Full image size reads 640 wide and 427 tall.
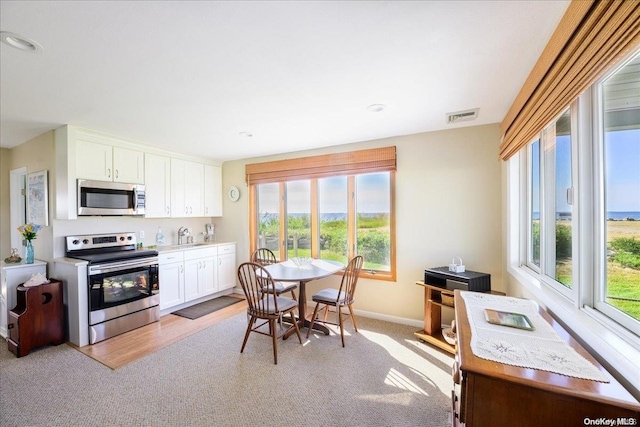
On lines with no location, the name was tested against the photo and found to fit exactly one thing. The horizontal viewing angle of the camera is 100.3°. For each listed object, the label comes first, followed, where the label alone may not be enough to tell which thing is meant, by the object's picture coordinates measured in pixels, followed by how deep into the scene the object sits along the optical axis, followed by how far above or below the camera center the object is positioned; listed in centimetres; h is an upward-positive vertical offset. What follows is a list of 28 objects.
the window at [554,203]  172 +4
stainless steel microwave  309 +19
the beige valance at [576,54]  90 +65
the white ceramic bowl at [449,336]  259 -126
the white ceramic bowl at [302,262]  330 -64
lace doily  103 -61
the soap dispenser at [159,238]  416 -39
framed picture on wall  308 +19
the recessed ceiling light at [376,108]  242 +96
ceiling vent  258 +95
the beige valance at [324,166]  345 +66
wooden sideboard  87 -66
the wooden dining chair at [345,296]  292 -97
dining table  276 -68
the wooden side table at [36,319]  261 -106
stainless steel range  290 -82
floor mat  374 -142
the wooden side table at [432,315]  277 -113
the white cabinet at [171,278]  363 -92
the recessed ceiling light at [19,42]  143 +97
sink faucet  443 -34
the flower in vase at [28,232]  299 -20
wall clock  469 +33
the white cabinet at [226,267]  445 -93
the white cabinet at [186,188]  412 +39
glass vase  303 -45
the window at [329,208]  356 +6
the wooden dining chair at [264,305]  258 -96
